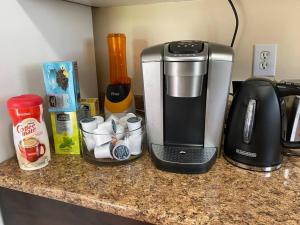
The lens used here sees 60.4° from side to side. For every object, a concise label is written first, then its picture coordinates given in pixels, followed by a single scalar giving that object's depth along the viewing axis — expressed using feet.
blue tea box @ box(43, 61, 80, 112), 2.31
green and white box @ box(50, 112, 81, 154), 2.42
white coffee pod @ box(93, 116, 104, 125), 2.49
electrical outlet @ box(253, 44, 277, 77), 2.83
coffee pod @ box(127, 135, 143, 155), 2.36
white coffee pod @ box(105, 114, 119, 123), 2.50
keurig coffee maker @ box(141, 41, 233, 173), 2.00
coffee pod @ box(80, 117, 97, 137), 2.37
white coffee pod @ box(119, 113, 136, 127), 2.47
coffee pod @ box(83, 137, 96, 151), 2.39
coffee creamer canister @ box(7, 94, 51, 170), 2.14
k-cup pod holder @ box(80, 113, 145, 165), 2.28
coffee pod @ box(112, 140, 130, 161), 2.25
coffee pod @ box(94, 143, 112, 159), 2.28
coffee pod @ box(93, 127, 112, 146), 2.31
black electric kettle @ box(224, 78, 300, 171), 2.01
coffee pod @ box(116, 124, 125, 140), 2.33
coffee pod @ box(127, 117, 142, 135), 2.37
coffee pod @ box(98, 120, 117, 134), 2.35
